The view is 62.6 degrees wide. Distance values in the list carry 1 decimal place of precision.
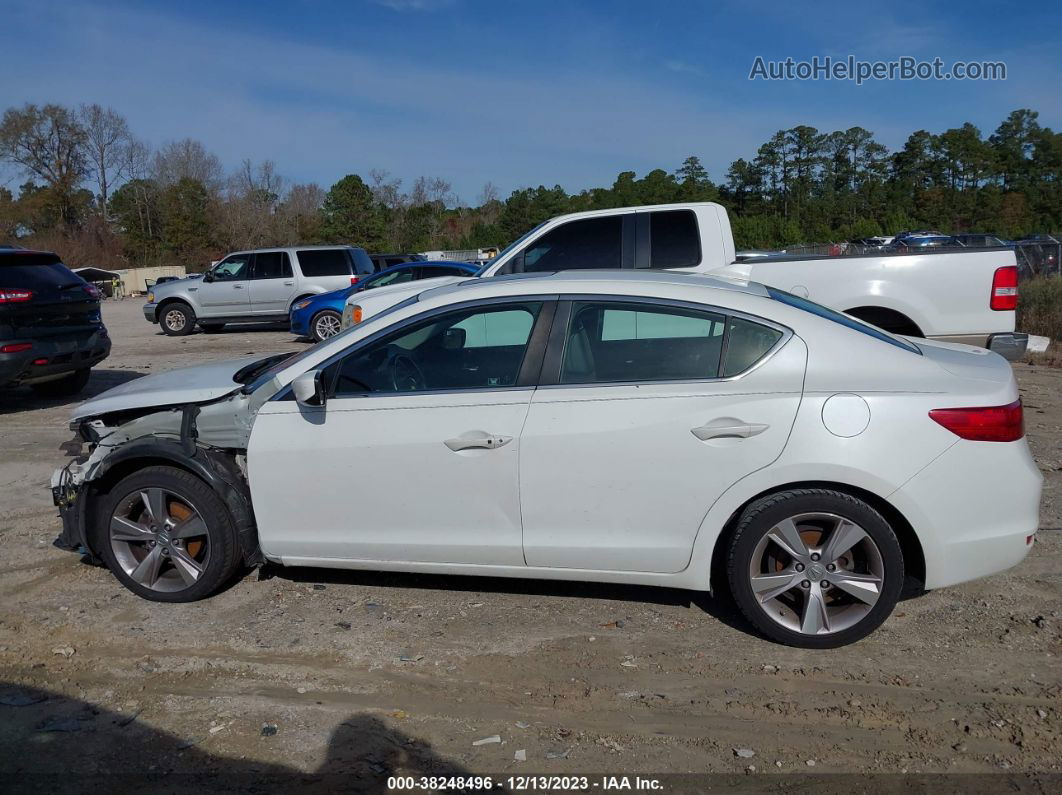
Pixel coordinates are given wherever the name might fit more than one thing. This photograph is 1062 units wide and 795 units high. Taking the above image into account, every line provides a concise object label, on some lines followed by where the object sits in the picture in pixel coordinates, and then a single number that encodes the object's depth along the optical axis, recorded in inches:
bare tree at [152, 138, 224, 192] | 3186.5
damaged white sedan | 148.6
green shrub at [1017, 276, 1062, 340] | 548.1
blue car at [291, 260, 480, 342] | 633.6
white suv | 767.7
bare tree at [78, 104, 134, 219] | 3073.3
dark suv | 358.6
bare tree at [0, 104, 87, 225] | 2844.5
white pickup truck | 304.5
